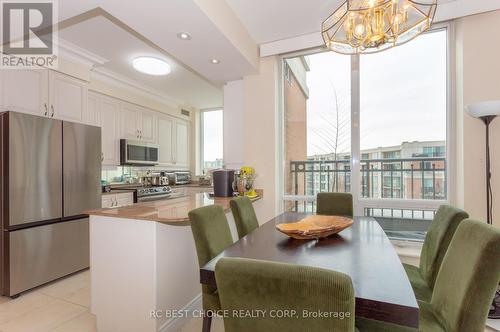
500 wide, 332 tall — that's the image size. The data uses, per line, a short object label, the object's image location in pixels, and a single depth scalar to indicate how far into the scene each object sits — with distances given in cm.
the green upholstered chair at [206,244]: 147
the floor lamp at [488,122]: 197
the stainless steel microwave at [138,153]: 399
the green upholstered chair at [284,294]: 71
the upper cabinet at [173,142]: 494
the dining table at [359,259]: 86
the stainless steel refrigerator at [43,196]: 232
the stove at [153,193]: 375
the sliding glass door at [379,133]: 271
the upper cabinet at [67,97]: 295
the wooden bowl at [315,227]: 152
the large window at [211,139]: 573
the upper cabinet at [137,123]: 412
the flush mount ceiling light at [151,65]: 314
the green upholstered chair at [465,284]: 93
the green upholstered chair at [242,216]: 194
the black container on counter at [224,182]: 300
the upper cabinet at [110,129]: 375
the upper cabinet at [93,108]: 354
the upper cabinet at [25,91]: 256
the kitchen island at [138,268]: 167
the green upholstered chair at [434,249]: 154
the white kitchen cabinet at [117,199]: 328
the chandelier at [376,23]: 152
